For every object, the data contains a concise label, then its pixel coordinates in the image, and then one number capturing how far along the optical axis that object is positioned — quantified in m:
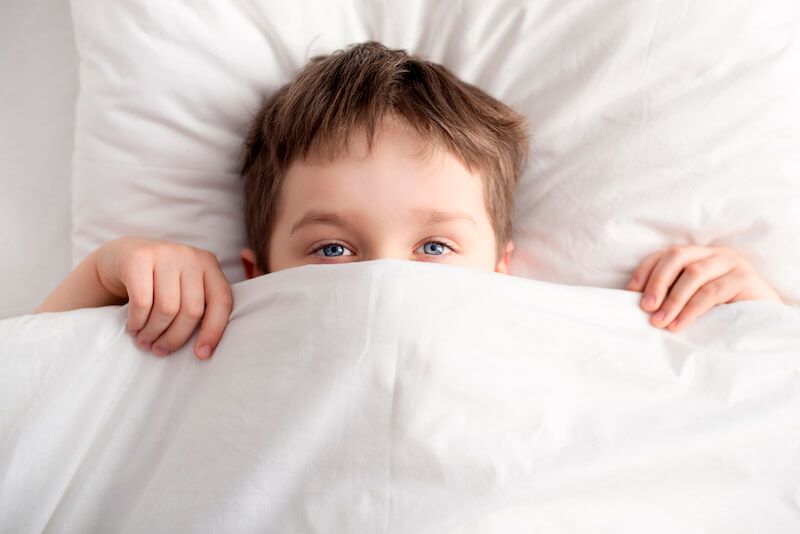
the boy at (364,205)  0.93
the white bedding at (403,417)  0.74
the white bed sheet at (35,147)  1.21
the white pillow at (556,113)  1.04
